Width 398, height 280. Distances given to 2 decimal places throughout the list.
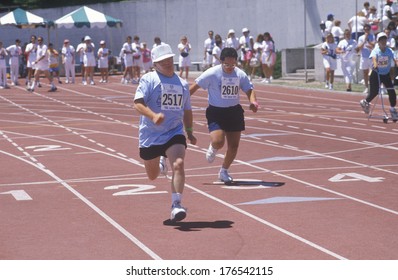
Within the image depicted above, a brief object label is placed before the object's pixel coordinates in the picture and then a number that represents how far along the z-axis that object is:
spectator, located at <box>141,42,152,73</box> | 42.36
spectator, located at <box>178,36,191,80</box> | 40.19
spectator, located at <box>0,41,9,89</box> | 38.72
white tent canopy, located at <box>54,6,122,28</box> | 47.12
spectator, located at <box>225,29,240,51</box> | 40.75
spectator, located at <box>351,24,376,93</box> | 31.06
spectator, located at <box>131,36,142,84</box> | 42.06
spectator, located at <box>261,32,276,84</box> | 38.84
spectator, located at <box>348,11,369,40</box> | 35.08
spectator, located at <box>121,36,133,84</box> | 41.09
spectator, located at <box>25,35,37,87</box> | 39.69
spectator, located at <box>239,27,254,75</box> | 41.12
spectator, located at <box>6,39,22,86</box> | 40.97
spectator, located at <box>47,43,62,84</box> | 38.31
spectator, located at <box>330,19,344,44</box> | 35.56
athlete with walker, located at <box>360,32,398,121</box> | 22.52
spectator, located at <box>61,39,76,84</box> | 42.41
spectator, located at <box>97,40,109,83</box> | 42.22
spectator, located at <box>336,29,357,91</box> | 33.16
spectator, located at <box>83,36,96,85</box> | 41.34
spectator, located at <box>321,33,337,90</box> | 32.88
